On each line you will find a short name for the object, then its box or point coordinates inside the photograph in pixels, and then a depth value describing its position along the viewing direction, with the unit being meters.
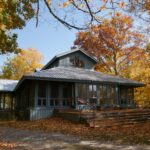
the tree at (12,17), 12.11
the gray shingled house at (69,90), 24.34
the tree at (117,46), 40.88
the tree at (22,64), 60.34
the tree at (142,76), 37.19
